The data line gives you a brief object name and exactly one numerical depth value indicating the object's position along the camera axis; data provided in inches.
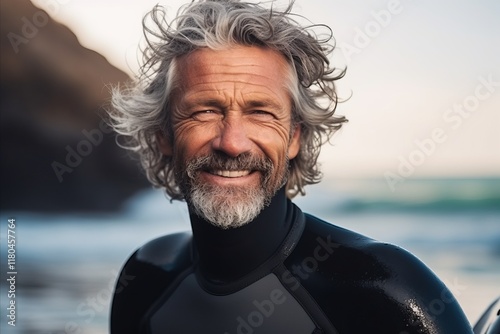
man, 75.7
